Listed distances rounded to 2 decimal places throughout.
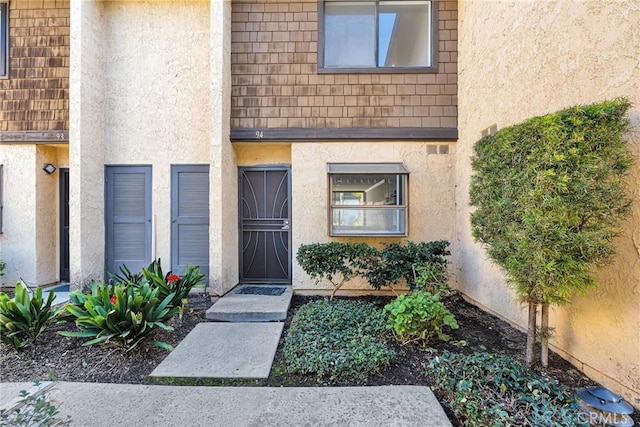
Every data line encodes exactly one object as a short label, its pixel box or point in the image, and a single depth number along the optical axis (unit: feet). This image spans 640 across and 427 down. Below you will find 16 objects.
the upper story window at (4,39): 16.40
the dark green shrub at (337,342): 8.43
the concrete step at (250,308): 12.43
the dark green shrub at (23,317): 9.39
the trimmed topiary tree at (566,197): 6.76
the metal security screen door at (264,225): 17.04
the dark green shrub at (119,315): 8.91
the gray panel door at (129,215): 16.58
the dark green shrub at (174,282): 11.79
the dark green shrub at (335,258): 13.93
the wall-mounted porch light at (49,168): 16.74
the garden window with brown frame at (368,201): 15.34
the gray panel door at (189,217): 16.49
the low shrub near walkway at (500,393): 6.08
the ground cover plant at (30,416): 5.10
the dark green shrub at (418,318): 9.59
